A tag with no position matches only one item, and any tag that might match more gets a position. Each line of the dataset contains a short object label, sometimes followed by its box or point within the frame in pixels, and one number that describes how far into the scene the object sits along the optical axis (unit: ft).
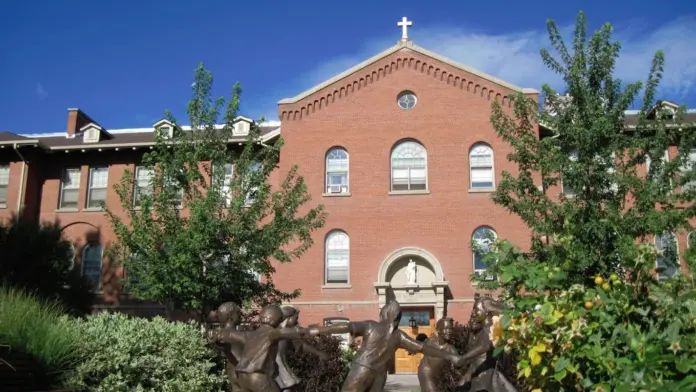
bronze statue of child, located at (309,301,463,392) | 24.29
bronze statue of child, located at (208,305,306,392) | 25.03
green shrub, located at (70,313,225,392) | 35.01
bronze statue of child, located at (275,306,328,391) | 29.09
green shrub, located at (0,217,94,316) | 67.83
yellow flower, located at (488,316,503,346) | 17.18
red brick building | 78.64
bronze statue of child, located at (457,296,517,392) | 26.23
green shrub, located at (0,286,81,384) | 31.83
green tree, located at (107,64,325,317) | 50.55
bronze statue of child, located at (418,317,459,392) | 32.76
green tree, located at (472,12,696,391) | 41.45
